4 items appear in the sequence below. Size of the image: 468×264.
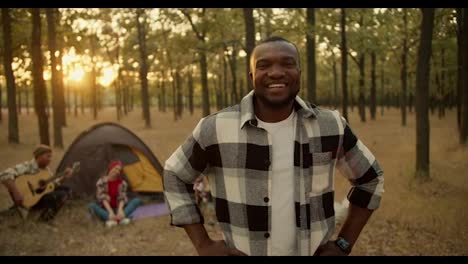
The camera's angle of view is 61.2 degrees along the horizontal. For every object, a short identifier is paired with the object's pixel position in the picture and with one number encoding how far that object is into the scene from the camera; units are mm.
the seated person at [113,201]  7105
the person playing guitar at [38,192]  6758
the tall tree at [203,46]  17222
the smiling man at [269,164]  1868
